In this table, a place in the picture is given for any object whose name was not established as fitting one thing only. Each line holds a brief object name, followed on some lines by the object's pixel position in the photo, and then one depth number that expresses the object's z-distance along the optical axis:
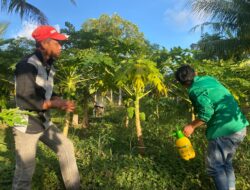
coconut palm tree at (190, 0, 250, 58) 8.23
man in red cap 1.85
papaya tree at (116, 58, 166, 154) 2.42
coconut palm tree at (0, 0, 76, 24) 5.39
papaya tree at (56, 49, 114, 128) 2.64
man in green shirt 1.95
